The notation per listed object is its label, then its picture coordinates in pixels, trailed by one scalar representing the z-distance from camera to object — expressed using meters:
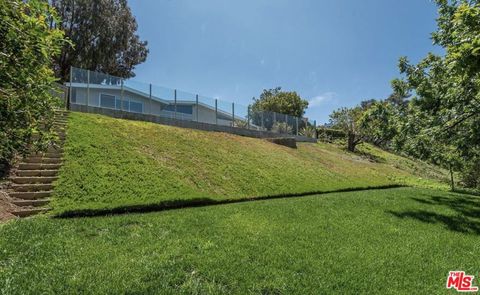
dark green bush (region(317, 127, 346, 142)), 38.84
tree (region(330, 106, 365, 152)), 35.12
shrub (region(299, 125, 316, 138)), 34.29
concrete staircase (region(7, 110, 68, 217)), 8.70
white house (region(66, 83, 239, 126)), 18.55
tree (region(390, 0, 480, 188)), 12.71
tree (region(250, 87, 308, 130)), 52.87
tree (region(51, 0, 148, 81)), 32.94
